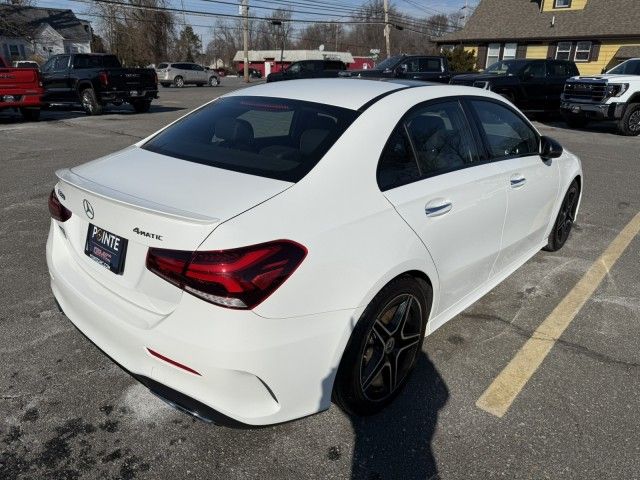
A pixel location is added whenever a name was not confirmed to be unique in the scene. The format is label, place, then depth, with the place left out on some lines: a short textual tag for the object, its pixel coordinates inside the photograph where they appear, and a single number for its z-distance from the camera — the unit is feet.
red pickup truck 43.62
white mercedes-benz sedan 6.23
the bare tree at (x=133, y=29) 178.19
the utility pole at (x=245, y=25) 147.88
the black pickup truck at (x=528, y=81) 52.26
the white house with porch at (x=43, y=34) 141.69
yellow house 92.84
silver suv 117.91
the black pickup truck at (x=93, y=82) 51.65
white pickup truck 41.32
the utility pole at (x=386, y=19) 135.53
